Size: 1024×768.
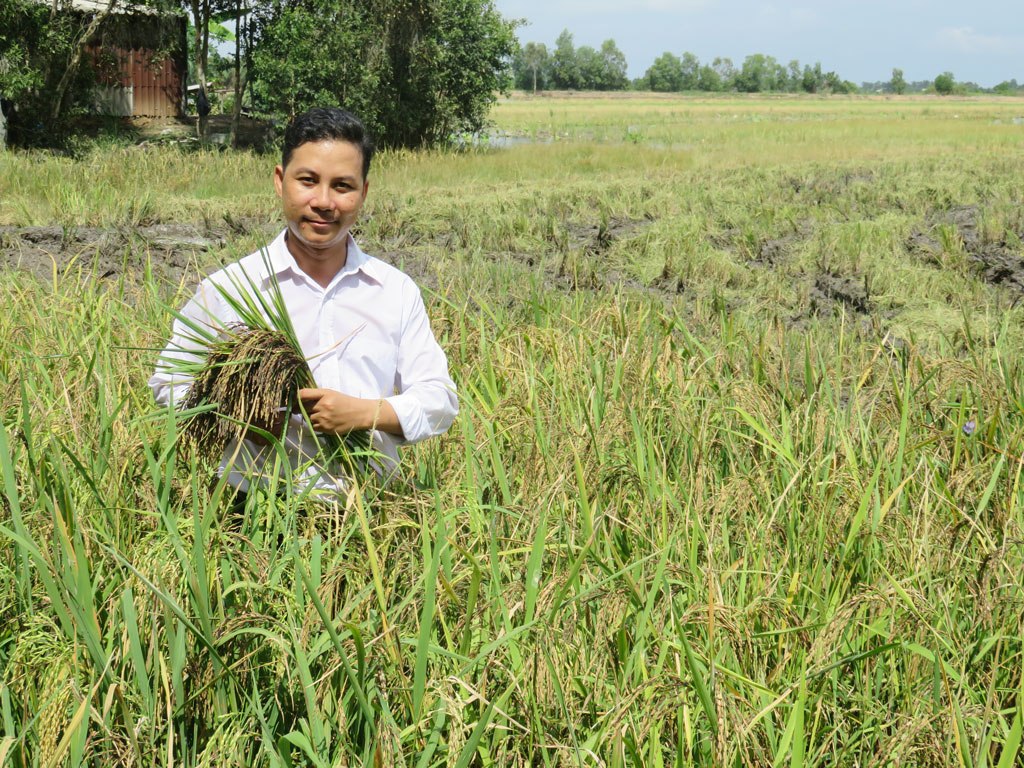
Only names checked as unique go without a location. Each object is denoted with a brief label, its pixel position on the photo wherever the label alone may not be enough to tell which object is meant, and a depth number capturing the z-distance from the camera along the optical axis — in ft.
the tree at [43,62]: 50.01
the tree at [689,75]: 475.31
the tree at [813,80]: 422.12
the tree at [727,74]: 519.60
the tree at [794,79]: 492.37
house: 57.21
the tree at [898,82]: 470.39
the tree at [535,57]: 426.92
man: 6.57
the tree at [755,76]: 496.64
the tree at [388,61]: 51.62
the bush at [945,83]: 424.46
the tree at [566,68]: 424.46
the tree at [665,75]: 469.98
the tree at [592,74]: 429.38
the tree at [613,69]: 438.81
